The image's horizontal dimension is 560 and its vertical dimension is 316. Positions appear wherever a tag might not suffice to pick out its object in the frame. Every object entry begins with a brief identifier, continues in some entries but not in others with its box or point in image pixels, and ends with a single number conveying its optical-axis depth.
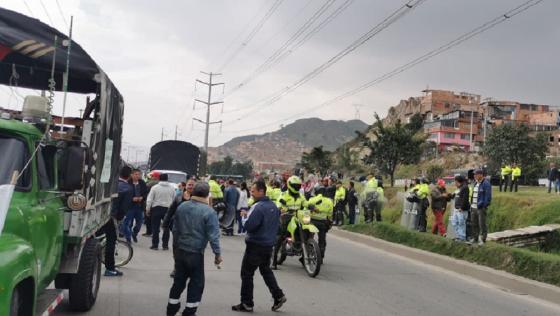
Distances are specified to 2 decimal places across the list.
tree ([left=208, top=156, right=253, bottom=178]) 127.75
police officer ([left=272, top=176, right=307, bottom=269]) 11.73
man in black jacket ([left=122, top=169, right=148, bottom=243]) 13.40
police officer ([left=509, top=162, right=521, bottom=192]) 28.66
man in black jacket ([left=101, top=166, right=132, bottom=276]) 9.83
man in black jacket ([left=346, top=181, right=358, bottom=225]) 23.23
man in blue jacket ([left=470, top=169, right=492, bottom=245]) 13.77
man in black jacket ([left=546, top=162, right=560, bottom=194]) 27.22
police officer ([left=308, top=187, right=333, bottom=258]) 12.12
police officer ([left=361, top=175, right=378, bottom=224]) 21.70
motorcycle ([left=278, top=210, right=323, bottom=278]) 11.21
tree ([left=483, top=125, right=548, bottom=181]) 47.56
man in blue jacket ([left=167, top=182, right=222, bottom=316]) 6.80
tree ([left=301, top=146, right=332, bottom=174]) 62.31
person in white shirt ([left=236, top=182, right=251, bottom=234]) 20.52
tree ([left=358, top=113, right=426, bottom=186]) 37.75
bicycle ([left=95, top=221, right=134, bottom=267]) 10.93
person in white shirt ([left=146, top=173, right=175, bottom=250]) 14.62
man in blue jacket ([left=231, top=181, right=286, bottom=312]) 7.95
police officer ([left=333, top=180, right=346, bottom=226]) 23.48
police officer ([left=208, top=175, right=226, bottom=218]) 19.45
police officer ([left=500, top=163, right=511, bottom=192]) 29.73
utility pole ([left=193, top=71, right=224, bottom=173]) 75.46
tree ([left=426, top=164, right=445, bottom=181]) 56.27
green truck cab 4.63
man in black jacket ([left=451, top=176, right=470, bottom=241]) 14.54
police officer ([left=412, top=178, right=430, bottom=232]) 18.39
